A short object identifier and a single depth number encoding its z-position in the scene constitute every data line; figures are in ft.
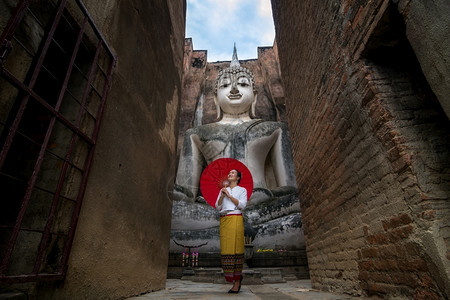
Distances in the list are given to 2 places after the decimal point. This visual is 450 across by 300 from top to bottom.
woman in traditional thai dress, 9.11
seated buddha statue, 26.40
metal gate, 4.47
